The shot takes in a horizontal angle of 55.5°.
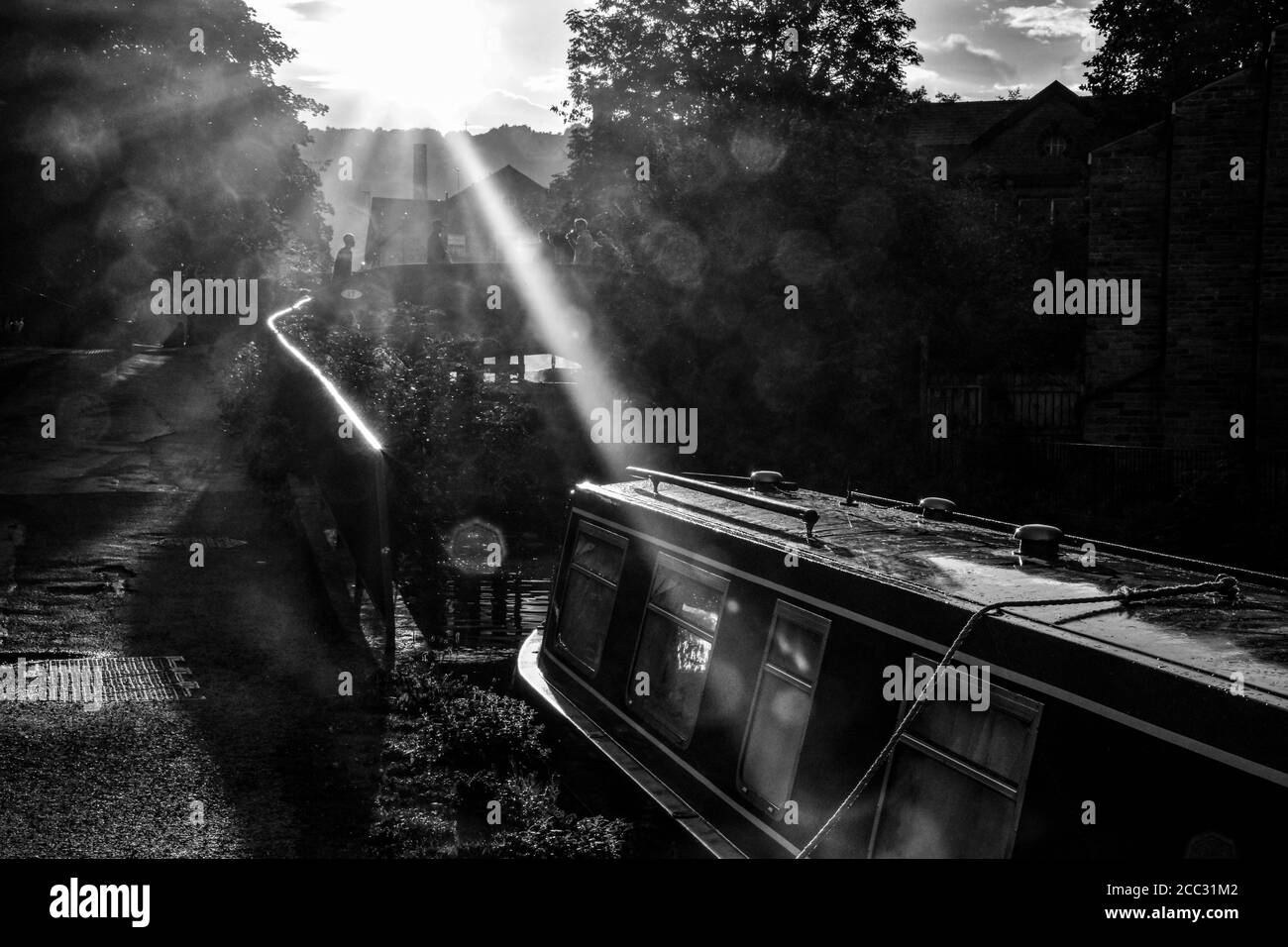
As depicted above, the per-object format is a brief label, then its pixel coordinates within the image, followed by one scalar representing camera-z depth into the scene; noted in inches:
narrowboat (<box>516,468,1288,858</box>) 125.1
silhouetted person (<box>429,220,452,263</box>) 1296.8
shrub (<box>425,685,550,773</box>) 270.2
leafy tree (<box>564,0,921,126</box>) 1454.2
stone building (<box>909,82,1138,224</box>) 2092.6
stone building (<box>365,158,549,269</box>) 3063.5
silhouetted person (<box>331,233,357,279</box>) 1412.2
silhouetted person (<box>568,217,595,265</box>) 1075.3
